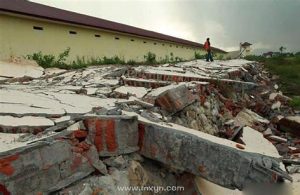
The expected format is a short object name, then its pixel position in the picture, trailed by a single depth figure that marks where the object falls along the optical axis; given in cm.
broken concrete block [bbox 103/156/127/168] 183
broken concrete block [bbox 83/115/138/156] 184
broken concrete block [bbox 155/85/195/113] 261
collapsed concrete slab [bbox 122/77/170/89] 346
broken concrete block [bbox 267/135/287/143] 373
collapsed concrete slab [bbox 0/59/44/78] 466
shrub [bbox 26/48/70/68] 620
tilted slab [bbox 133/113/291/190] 177
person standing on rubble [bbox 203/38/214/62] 887
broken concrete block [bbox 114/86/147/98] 293
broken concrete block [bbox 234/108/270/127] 408
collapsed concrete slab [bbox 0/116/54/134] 179
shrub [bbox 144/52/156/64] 865
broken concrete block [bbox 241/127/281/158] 320
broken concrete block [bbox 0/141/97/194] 137
